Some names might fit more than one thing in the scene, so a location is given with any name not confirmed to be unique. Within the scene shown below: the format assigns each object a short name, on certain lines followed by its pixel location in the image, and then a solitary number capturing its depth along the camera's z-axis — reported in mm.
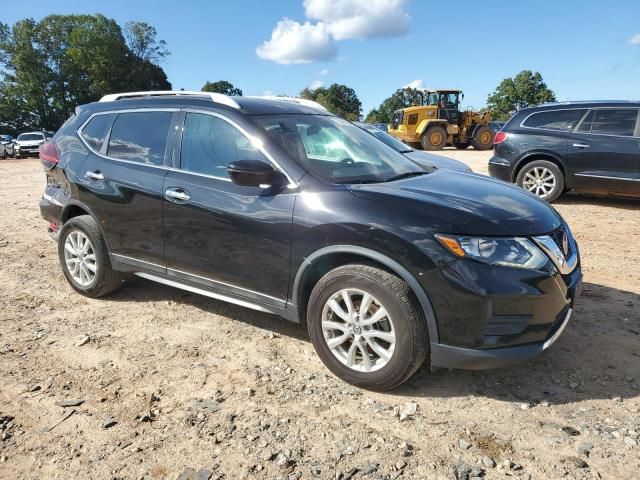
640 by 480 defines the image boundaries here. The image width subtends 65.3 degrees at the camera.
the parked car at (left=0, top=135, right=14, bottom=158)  31562
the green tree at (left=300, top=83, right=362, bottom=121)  102375
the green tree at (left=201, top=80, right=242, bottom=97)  103812
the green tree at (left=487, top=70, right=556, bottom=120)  88500
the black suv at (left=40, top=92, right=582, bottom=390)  2727
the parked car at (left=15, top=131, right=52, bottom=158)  30688
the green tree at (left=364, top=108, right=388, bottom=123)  95838
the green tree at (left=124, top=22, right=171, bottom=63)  67000
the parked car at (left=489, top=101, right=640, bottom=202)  7836
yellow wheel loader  23750
